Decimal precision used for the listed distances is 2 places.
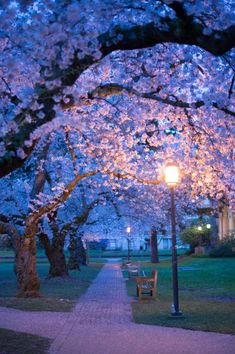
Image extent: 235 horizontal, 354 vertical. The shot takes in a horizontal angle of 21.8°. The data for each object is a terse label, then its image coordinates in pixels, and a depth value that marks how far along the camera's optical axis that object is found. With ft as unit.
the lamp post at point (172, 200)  49.21
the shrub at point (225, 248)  159.43
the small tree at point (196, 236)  201.12
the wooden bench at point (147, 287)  63.15
